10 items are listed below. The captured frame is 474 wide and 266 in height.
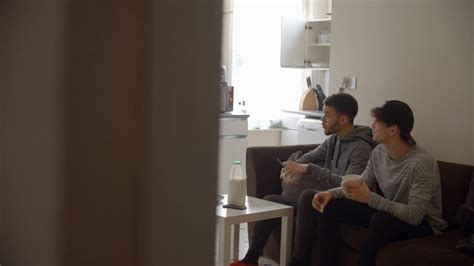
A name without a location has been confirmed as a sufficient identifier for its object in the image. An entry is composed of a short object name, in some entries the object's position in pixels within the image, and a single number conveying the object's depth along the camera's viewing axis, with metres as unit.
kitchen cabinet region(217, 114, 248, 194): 5.00
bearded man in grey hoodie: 3.14
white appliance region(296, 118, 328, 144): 4.60
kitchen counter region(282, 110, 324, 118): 4.81
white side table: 2.78
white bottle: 2.97
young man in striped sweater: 2.65
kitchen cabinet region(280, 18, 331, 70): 5.23
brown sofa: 2.49
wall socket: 4.14
